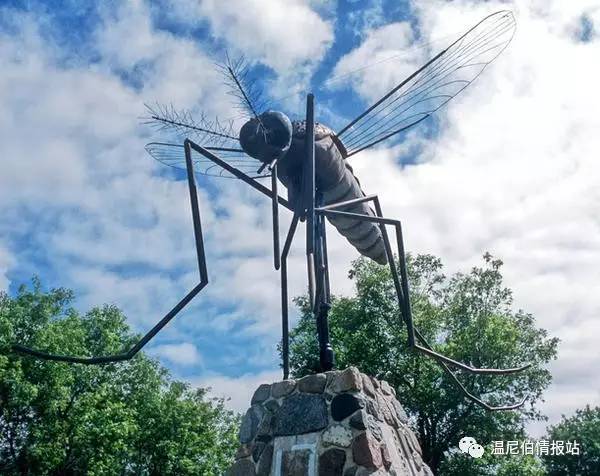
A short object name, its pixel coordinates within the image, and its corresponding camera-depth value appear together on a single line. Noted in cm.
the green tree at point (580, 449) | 2852
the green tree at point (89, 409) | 2062
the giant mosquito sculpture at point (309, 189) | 475
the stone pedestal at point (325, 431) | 420
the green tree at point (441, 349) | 2020
